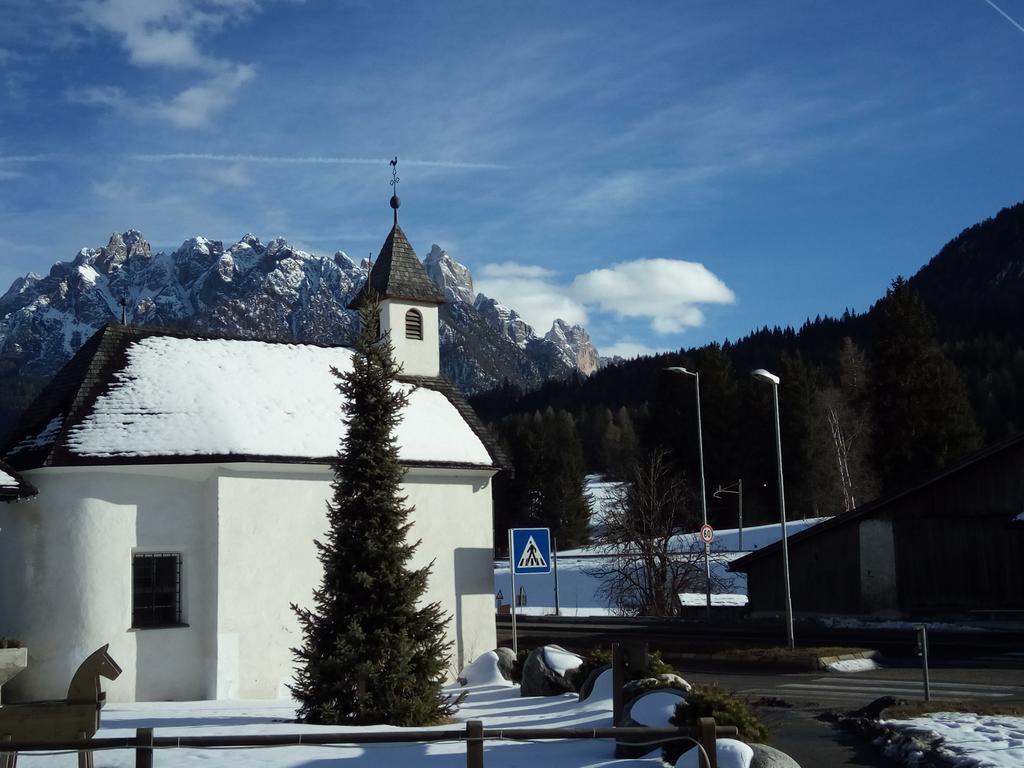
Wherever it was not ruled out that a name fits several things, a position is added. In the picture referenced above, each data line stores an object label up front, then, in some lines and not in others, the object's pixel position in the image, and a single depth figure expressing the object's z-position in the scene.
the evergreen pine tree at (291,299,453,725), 13.98
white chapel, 18.70
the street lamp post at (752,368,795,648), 22.75
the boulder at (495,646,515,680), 19.80
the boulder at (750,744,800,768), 9.39
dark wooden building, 31.02
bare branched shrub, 38.88
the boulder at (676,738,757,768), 9.22
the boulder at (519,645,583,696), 16.75
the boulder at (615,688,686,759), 10.74
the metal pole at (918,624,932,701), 15.27
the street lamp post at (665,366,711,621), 35.62
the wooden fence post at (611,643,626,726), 12.41
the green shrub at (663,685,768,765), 10.31
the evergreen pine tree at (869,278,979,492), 50.38
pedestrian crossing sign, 17.89
